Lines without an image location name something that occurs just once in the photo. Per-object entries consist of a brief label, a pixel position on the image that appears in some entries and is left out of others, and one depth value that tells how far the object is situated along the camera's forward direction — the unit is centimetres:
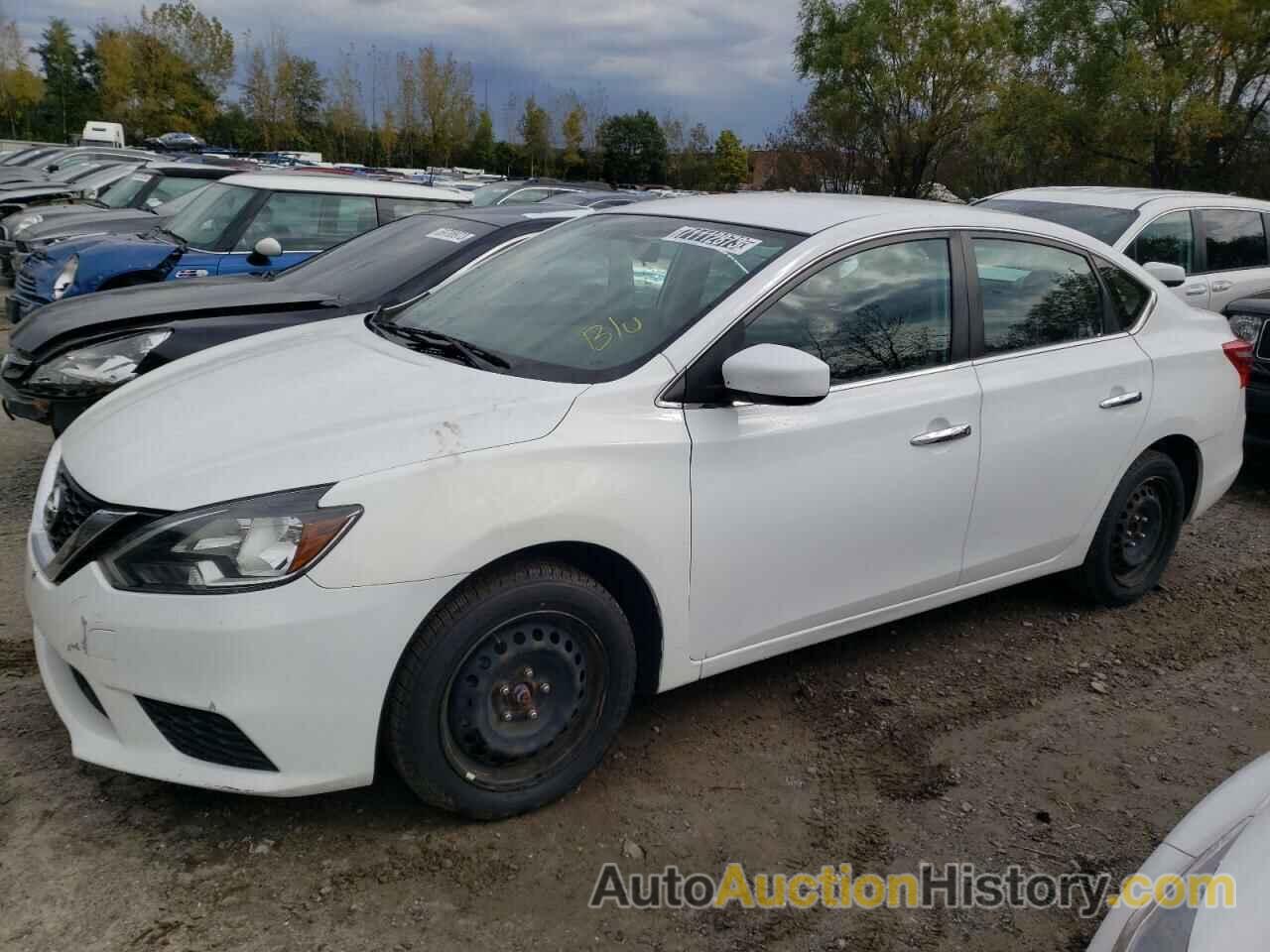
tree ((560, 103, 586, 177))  6181
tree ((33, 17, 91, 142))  5606
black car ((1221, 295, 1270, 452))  646
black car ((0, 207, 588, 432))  486
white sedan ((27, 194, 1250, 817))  250
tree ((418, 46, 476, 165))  5812
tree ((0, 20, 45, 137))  5185
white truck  3693
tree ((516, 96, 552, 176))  6141
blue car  738
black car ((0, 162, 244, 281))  952
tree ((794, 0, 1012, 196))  3012
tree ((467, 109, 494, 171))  6141
